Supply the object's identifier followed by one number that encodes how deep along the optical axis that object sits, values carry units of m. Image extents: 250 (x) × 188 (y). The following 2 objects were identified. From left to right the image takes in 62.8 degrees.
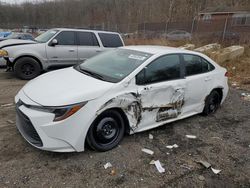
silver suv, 6.53
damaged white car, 2.60
